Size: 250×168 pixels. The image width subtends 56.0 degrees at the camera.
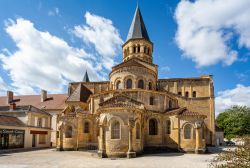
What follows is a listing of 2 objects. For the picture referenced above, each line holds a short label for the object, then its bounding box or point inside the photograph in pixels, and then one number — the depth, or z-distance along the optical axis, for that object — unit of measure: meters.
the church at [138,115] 23.55
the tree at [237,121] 49.56
